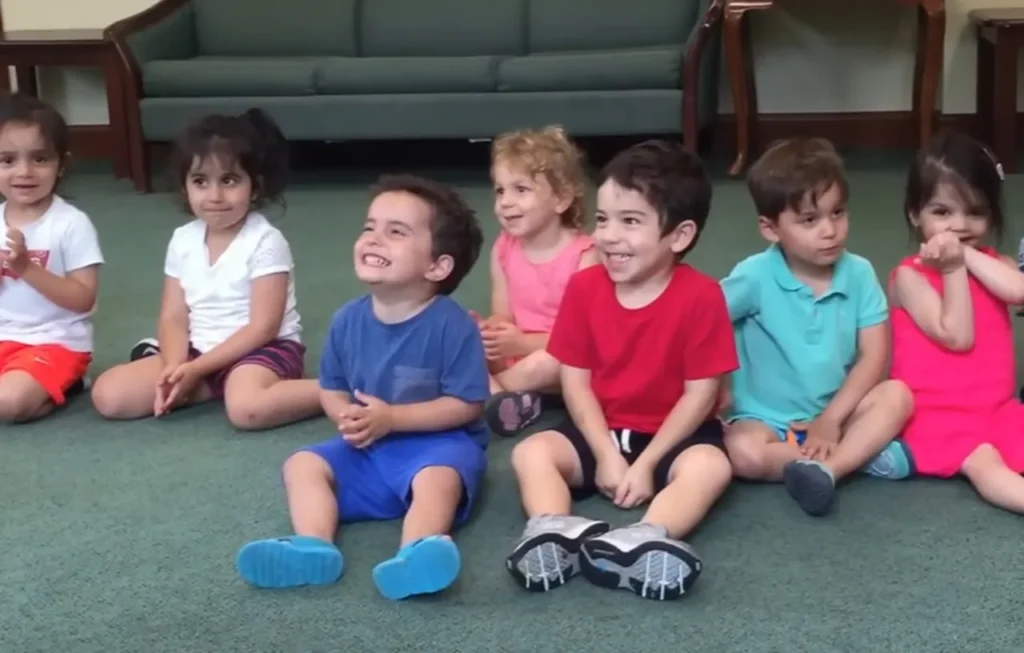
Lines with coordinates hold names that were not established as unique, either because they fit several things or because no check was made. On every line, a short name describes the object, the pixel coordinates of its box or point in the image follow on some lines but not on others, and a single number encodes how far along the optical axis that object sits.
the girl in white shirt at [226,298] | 2.07
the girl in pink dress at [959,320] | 1.71
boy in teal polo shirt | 1.72
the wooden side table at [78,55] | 4.34
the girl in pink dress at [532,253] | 2.04
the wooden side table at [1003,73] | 4.14
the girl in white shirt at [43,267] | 2.13
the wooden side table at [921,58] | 4.07
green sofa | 4.05
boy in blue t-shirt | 1.60
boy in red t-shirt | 1.61
